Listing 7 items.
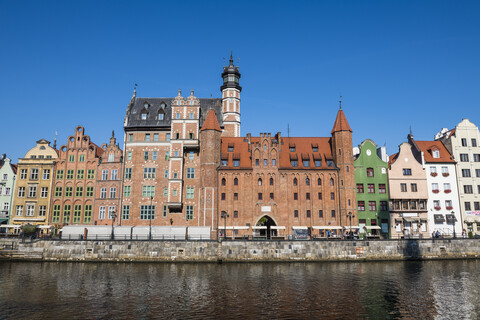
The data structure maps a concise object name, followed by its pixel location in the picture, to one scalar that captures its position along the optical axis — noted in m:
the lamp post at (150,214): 54.66
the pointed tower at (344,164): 62.31
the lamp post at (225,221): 57.55
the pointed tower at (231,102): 76.44
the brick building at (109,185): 65.19
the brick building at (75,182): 66.38
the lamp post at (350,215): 60.84
